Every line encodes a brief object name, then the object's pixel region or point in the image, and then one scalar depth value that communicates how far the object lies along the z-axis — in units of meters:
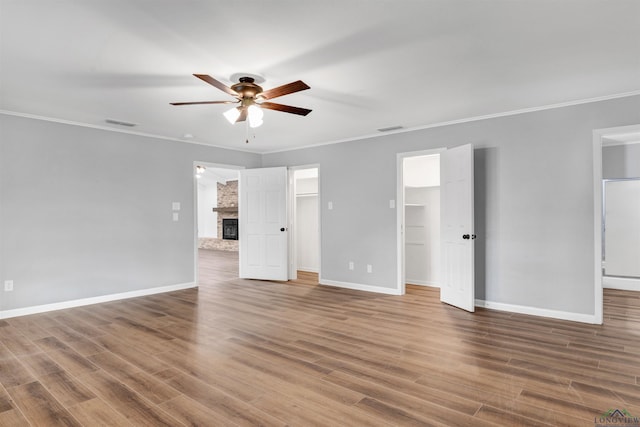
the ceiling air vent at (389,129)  5.29
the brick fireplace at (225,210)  12.69
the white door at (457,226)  4.52
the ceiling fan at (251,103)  3.24
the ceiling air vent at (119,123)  4.87
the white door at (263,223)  6.73
